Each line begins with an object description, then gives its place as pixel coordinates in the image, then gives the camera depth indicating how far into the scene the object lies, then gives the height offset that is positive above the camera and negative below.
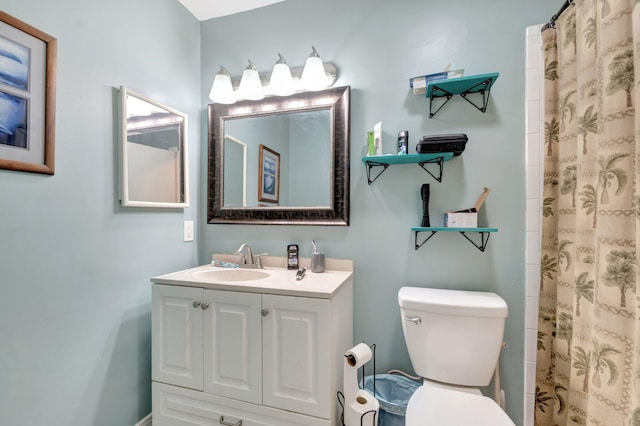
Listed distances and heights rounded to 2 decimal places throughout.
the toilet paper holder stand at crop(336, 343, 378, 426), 1.06 -0.80
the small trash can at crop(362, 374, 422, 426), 1.37 -0.88
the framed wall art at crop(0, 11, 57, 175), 0.96 +0.42
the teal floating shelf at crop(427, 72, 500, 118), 1.27 +0.61
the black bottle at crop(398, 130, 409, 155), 1.38 +0.36
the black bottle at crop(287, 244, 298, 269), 1.59 -0.26
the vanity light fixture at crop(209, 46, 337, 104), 1.51 +0.77
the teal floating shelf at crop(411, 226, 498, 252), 1.27 -0.10
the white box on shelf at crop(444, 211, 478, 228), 1.31 -0.03
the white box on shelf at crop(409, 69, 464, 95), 1.31 +0.66
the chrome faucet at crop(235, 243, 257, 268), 1.66 -0.28
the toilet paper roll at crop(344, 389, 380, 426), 1.06 -0.78
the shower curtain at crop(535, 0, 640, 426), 0.77 -0.03
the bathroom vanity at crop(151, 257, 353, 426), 1.14 -0.61
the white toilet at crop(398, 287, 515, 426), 1.15 -0.56
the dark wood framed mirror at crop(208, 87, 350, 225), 1.56 +0.32
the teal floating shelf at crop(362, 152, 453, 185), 1.34 +0.27
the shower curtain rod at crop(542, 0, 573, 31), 1.14 +0.86
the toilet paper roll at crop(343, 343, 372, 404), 1.10 -0.63
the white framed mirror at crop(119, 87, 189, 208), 1.34 +0.32
